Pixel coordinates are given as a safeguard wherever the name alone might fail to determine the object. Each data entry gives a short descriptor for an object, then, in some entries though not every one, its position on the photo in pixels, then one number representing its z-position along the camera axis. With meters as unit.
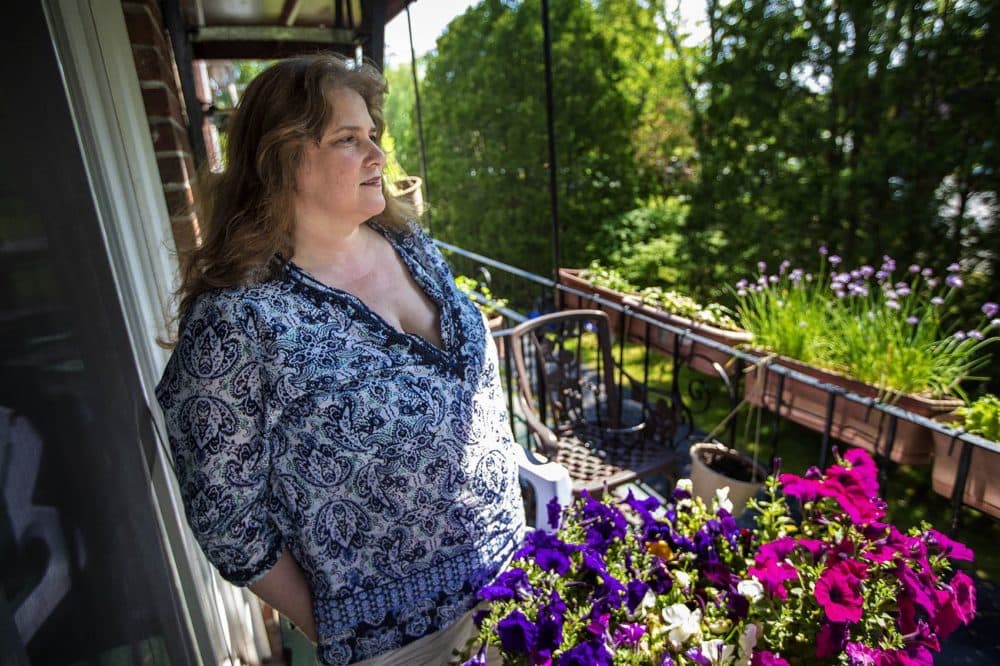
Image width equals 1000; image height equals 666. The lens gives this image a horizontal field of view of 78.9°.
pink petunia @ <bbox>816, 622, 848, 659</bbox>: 0.82
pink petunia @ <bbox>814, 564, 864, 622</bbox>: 0.81
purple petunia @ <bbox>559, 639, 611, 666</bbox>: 0.81
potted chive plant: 2.51
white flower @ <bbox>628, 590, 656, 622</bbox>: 0.93
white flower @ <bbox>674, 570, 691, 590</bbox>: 0.97
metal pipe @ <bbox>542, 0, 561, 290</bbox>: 2.94
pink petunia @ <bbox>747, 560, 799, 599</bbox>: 0.88
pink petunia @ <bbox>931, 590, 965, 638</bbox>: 0.86
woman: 0.96
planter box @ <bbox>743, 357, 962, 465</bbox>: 2.39
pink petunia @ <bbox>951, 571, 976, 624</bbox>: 0.89
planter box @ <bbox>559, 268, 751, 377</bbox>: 3.23
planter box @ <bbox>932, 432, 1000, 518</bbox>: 1.92
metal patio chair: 2.43
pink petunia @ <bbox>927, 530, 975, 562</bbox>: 0.92
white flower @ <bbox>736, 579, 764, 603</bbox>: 0.90
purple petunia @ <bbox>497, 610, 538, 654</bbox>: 0.86
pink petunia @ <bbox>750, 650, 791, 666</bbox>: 0.79
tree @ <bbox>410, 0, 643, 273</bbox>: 7.48
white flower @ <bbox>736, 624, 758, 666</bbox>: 0.89
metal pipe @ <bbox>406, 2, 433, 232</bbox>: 3.16
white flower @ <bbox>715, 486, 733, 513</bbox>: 1.11
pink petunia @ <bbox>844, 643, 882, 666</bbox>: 0.80
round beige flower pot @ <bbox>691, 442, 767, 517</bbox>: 2.35
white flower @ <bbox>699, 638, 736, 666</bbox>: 0.82
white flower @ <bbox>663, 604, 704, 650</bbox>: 0.87
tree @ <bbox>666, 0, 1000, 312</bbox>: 3.64
